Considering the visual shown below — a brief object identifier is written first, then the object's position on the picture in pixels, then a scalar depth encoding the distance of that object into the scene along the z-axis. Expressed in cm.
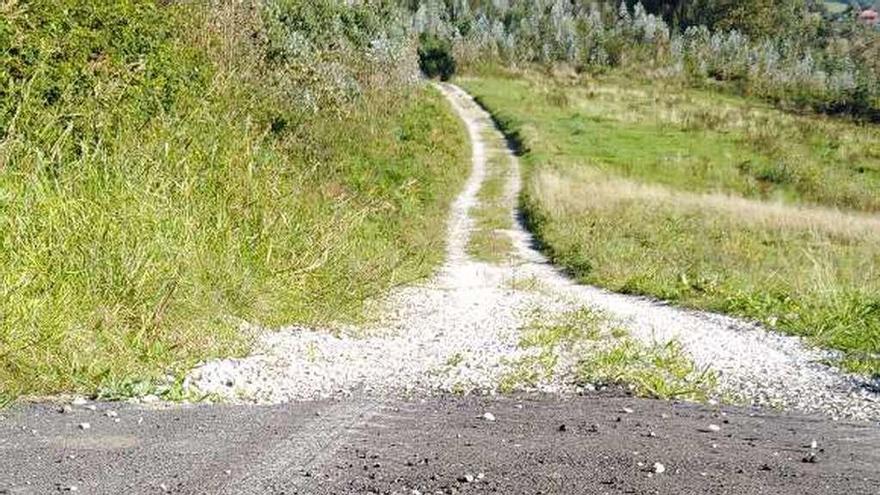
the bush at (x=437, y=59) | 7281
